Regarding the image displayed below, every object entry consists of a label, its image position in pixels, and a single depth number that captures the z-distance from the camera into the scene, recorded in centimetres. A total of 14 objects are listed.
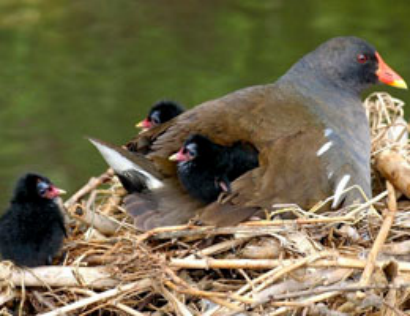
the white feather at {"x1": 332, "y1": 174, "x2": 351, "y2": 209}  949
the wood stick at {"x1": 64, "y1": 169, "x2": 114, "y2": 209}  1031
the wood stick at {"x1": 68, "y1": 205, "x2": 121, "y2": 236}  964
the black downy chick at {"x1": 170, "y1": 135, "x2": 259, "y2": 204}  914
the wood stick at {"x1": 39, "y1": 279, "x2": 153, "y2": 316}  843
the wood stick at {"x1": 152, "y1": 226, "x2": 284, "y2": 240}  882
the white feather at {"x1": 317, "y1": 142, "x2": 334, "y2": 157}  965
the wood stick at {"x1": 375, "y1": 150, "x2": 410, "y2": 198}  1028
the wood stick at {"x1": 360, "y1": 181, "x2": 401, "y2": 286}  844
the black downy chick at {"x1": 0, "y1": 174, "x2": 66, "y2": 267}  883
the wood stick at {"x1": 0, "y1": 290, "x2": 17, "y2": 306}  867
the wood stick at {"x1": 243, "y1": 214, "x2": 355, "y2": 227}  887
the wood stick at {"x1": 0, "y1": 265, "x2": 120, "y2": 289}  872
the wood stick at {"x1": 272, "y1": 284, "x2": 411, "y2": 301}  812
